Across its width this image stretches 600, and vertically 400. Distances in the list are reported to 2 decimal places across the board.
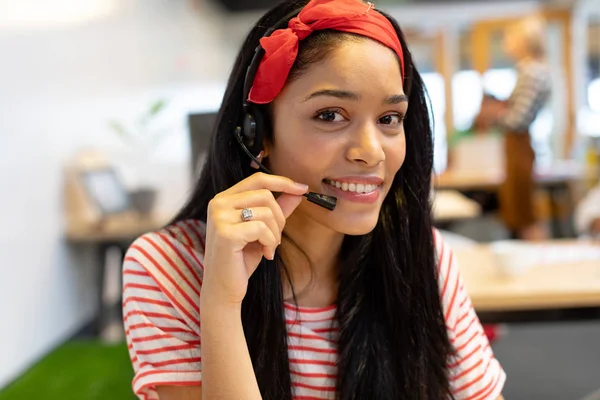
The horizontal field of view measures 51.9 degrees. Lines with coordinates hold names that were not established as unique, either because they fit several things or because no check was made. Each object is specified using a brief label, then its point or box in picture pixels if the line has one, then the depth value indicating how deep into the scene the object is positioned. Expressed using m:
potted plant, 3.65
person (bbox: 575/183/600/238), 2.80
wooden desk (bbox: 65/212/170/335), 3.45
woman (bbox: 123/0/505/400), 0.90
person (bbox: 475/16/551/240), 4.54
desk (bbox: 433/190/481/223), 3.53
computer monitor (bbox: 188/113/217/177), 2.21
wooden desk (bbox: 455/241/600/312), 1.72
